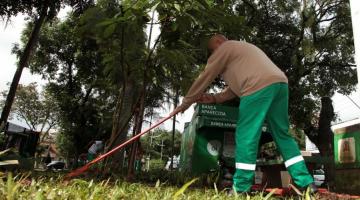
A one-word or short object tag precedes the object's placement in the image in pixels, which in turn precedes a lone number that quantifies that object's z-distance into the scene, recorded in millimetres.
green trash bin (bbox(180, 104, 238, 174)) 7809
